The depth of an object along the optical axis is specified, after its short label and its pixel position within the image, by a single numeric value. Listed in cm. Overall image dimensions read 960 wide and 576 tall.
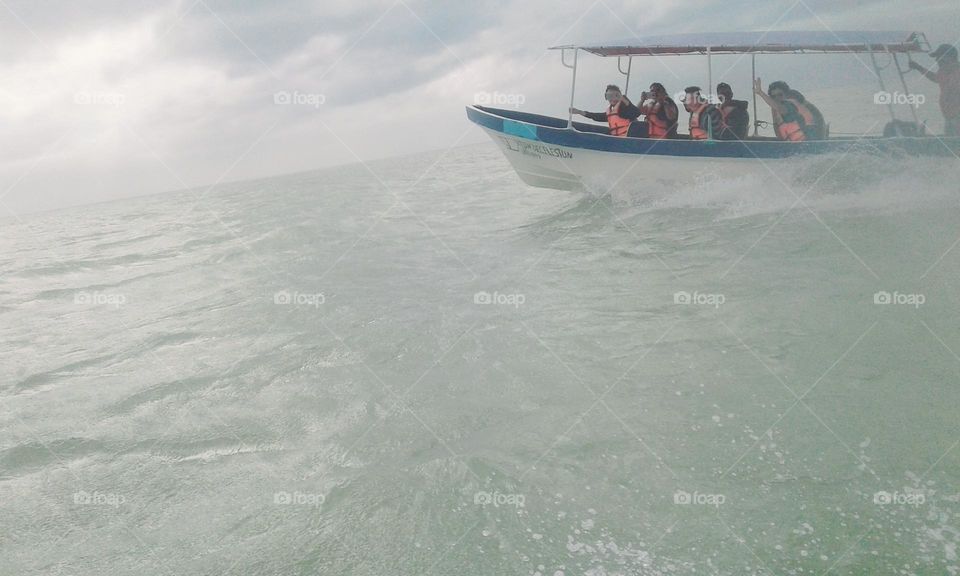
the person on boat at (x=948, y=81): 1102
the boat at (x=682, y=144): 1086
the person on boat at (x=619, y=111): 1290
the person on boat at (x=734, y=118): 1159
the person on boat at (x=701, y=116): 1144
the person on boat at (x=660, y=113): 1240
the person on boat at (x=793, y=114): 1149
